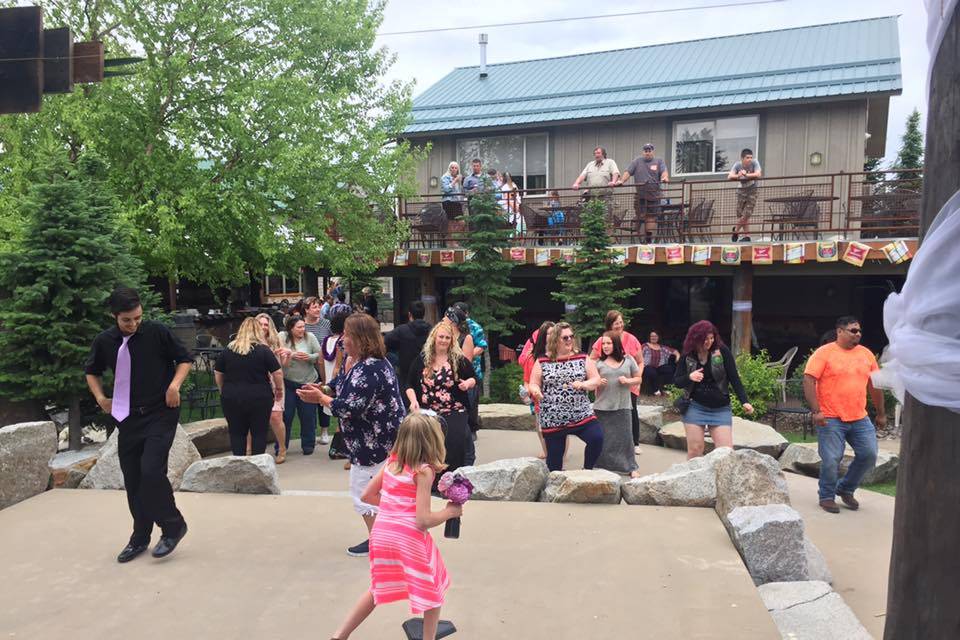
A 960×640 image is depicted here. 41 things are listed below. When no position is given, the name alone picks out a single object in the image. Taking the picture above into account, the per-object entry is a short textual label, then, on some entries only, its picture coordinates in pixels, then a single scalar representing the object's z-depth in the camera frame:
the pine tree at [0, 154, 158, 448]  7.03
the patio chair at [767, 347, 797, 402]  12.66
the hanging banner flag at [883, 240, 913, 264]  12.55
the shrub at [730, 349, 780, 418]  12.13
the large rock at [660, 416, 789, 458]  8.76
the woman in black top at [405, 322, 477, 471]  6.15
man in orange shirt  6.32
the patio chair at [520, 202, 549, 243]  15.05
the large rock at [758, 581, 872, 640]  3.74
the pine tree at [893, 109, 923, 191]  38.41
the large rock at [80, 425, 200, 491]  6.48
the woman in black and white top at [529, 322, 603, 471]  6.44
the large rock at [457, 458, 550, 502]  6.09
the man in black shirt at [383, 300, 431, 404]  7.85
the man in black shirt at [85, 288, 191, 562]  4.71
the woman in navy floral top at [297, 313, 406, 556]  4.64
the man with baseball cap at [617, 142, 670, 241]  14.19
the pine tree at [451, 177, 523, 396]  14.33
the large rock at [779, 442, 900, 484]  8.15
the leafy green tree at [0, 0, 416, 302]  10.29
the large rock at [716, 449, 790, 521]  5.52
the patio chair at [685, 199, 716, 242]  14.02
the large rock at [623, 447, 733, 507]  5.85
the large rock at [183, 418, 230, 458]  8.03
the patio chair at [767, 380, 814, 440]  11.44
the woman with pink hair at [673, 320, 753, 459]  6.47
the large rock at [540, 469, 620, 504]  5.93
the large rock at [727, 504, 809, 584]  4.63
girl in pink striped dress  3.41
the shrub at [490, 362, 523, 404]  13.71
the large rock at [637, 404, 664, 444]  9.62
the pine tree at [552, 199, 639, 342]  13.46
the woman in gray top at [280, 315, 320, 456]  8.34
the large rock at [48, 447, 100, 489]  6.50
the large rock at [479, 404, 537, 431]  10.36
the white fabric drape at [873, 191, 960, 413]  1.95
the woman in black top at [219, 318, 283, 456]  6.86
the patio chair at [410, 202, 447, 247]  15.70
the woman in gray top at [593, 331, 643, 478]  7.06
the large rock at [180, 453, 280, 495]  6.24
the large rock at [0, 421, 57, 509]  5.99
